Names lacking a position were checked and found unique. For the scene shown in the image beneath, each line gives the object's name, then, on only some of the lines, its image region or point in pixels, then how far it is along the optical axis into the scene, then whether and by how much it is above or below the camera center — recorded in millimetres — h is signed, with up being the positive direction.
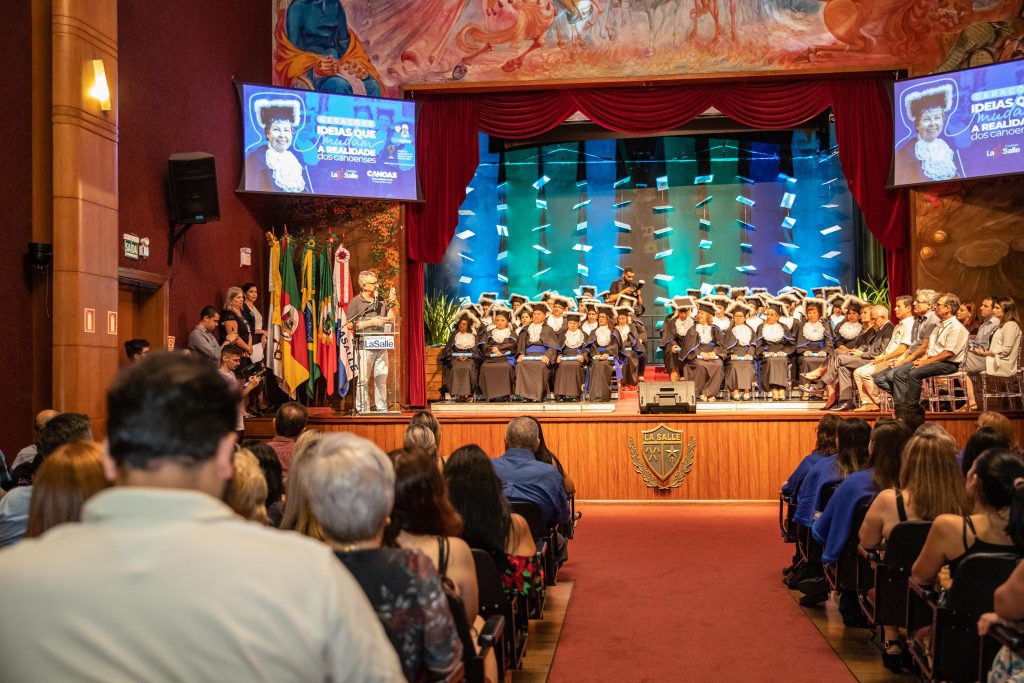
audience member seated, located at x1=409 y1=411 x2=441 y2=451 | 4960 -357
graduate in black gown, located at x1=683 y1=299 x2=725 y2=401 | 11211 -81
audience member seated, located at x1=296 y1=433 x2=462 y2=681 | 1814 -383
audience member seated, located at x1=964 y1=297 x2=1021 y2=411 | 9211 -134
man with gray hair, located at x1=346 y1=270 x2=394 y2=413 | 10375 +113
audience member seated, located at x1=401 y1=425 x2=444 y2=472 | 4508 -401
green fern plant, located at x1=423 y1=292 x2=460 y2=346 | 12844 +367
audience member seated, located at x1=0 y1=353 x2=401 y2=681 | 1096 -275
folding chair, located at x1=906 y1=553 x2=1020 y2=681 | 2934 -841
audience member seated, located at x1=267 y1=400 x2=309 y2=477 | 5082 -369
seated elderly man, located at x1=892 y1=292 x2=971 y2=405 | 9234 -146
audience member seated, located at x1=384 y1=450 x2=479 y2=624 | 2615 -463
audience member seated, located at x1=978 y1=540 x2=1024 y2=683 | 2486 -723
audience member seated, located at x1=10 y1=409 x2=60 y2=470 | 4742 -453
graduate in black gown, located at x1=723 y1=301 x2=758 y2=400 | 11142 -111
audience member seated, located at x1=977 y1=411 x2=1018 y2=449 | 4605 -405
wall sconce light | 7121 +1975
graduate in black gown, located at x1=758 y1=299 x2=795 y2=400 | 11180 -96
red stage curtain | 11086 +2631
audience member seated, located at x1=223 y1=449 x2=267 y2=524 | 2424 -336
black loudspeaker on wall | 8836 +1523
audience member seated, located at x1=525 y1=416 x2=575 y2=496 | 5328 -591
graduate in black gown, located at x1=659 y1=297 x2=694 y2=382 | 11727 +117
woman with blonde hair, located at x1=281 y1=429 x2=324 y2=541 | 2518 -418
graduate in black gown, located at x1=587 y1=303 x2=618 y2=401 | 11227 -126
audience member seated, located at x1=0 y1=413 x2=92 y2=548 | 2959 -416
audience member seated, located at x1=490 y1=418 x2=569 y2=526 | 4598 -593
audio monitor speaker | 9055 -465
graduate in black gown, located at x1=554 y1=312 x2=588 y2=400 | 11156 -302
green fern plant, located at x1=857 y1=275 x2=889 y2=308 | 12367 +667
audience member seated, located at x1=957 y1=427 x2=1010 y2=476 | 4102 -433
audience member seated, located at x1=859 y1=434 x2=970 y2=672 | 3566 -507
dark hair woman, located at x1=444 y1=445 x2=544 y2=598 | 3449 -524
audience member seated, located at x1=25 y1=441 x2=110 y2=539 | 2232 -295
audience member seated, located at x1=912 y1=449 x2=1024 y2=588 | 3014 -586
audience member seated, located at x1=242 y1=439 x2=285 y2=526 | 3736 -462
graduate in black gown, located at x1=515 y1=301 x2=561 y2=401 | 11250 -76
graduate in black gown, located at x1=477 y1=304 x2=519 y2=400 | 11367 -98
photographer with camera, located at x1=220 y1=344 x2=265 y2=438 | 8648 -130
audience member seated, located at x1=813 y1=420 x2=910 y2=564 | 4086 -603
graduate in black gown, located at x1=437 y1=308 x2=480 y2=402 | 11539 -97
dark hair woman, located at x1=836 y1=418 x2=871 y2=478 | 4707 -481
